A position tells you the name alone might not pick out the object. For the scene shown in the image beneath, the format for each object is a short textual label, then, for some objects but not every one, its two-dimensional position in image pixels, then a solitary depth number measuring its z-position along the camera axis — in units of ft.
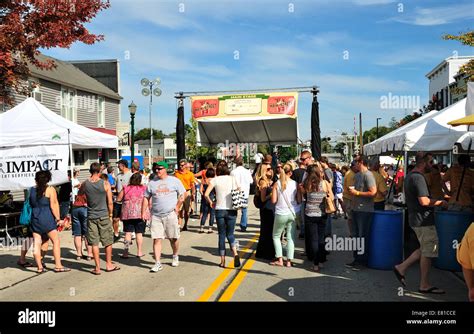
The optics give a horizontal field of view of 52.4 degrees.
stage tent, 57.47
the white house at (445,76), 183.83
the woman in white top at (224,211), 27.43
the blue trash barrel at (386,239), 25.79
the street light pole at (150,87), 95.69
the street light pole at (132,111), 72.70
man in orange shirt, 43.04
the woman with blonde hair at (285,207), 27.09
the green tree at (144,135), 476.54
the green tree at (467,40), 56.29
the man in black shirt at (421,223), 21.43
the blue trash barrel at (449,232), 24.14
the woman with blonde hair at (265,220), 28.94
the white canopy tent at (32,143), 32.35
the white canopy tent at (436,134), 31.86
